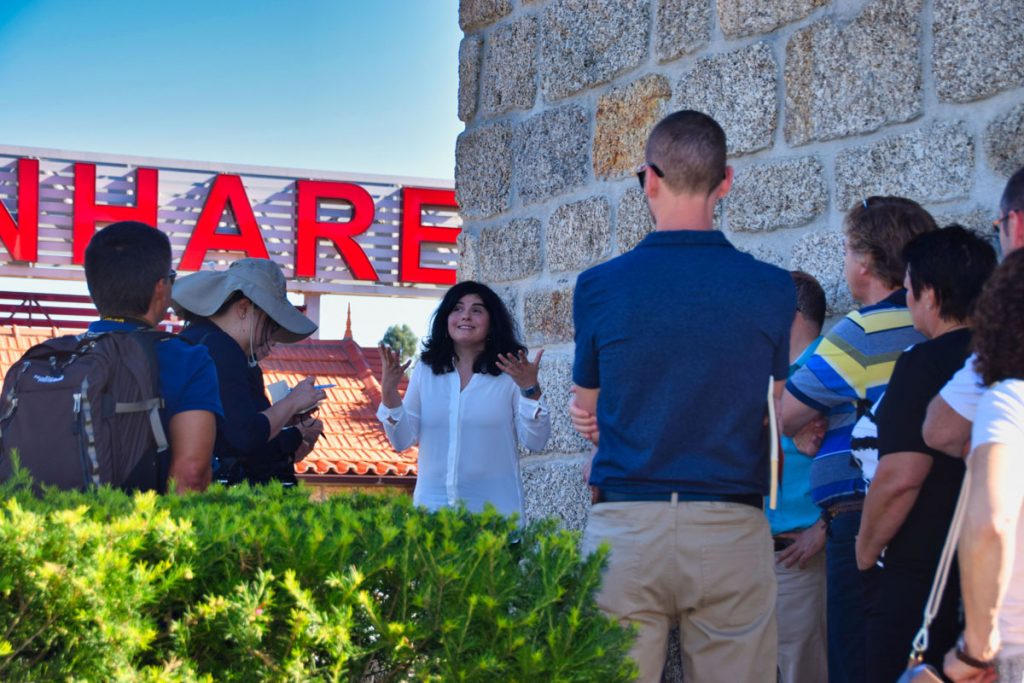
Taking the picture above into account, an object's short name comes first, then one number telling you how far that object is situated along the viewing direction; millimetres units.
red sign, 20953
